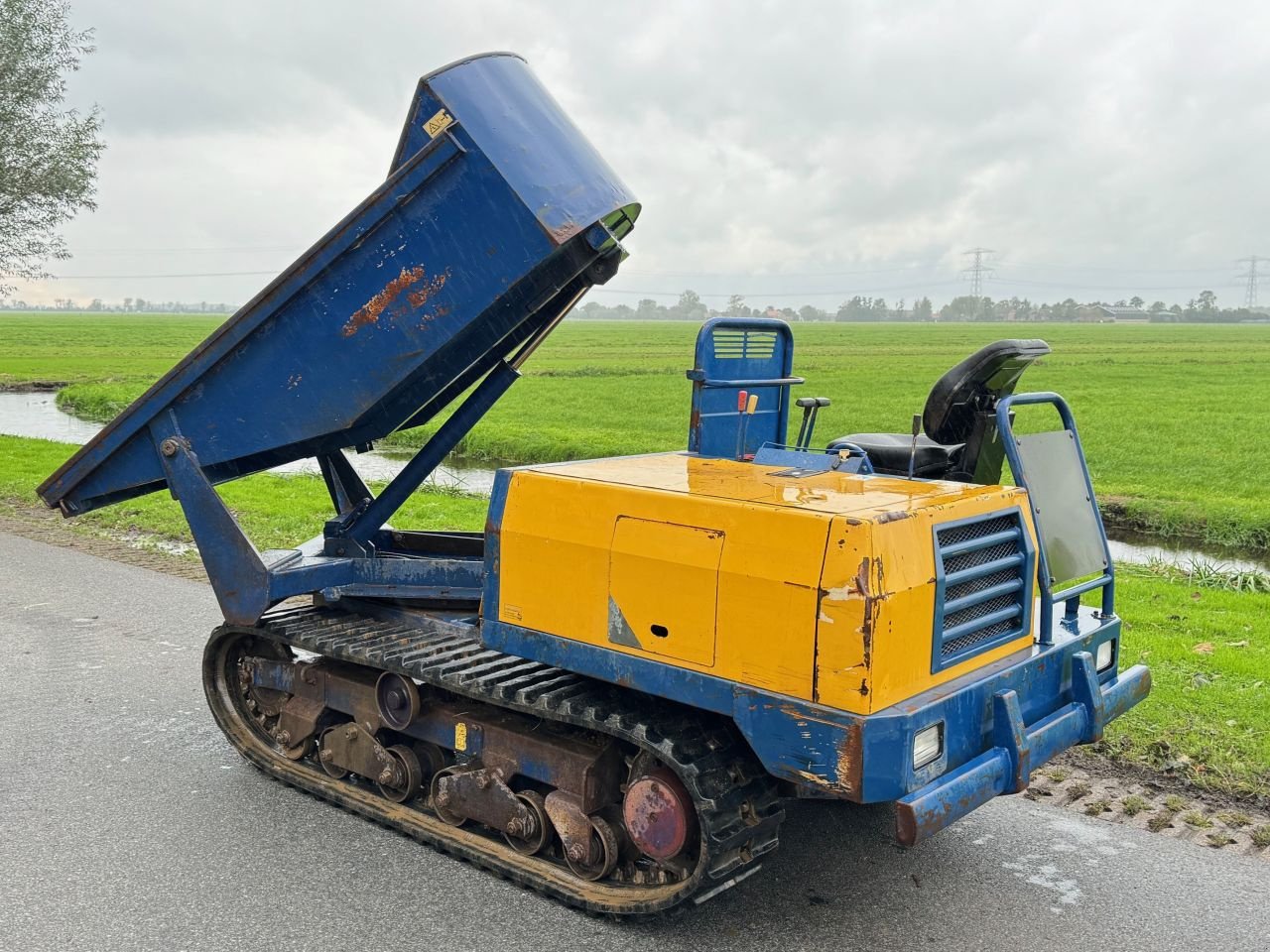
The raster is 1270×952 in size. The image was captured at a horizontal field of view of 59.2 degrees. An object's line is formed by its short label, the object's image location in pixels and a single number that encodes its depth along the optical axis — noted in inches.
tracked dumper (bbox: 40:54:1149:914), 136.8
